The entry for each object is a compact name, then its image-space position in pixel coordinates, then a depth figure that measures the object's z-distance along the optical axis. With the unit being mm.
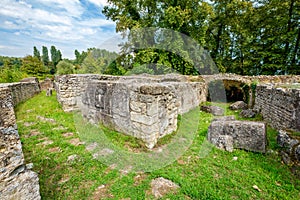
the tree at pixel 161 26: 14523
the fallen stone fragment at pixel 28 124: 4984
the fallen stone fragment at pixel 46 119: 5345
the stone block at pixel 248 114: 6067
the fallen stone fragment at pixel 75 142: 3724
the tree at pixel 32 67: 28828
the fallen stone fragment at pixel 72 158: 3014
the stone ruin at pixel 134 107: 3336
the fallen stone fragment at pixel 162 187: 2201
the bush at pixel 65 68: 32875
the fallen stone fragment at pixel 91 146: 3459
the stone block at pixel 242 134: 3174
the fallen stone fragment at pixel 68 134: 4242
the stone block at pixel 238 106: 7538
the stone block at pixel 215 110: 6490
